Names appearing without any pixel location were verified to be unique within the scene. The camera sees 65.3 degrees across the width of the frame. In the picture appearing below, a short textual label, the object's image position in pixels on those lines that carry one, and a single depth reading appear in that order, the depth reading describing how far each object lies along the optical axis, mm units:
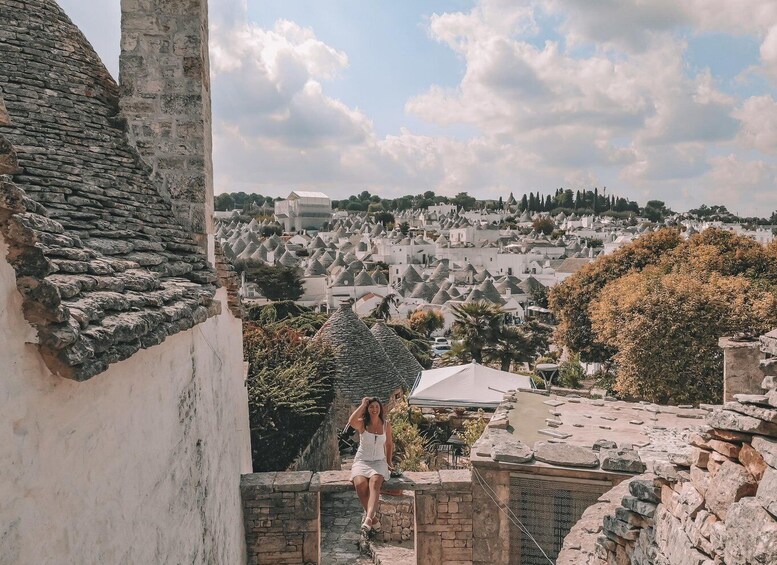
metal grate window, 7035
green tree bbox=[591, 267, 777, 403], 17016
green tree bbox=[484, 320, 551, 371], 27656
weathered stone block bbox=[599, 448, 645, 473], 6898
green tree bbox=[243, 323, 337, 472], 10828
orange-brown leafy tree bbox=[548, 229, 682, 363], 29875
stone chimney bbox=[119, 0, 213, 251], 6316
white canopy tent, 14438
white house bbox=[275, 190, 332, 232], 126688
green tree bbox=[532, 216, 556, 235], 123000
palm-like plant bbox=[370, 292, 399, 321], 47938
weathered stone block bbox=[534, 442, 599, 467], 6934
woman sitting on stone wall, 7043
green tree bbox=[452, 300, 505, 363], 27375
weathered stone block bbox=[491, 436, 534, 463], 7000
